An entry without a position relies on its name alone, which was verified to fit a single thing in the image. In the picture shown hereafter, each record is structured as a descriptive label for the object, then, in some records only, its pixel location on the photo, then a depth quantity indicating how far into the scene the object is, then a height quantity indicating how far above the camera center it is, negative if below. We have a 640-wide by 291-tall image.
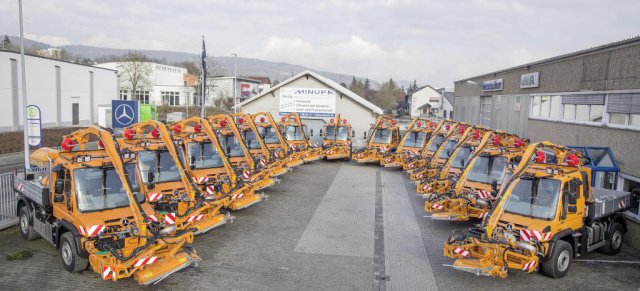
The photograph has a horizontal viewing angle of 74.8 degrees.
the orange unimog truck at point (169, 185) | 11.16 -2.12
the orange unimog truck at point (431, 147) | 21.88 -1.45
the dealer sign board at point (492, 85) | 26.70 +2.48
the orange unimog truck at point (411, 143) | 23.20 -1.34
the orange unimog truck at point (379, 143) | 24.62 -1.47
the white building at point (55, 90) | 32.22 +1.76
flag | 26.76 +2.83
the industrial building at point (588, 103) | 12.23 +0.82
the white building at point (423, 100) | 93.67 +4.63
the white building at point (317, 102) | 36.19 +1.27
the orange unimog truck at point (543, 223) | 8.90 -2.35
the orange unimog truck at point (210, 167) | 13.65 -1.88
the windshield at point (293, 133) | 25.27 -1.04
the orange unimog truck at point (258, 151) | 17.59 -1.71
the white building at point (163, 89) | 59.69 +3.54
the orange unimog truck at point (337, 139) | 25.95 -1.41
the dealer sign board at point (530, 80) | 20.25 +2.17
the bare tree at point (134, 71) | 55.12 +5.36
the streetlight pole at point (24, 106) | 14.67 +0.06
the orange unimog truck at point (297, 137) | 24.67 -1.27
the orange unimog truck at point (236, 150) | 16.08 -1.52
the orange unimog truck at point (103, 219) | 8.19 -2.35
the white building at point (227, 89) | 69.76 +4.45
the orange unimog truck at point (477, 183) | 12.78 -2.08
